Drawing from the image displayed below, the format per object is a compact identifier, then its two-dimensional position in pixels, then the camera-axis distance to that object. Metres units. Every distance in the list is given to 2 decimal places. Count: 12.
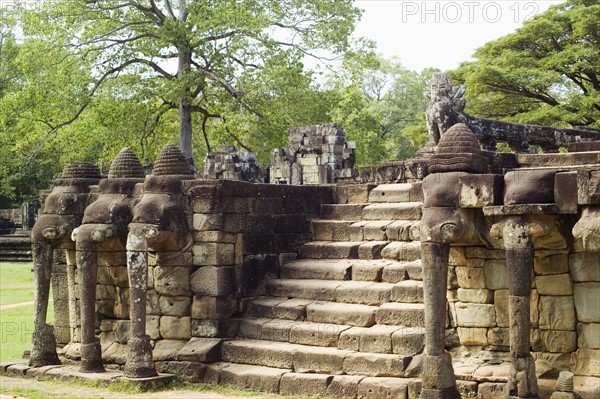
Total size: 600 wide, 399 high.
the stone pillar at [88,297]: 11.10
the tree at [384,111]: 32.44
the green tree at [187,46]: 28.12
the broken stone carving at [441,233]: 8.48
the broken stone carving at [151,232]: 10.41
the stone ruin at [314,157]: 21.88
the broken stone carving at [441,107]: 13.22
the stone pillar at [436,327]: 8.45
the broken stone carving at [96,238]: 11.14
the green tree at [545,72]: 28.23
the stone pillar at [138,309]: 10.34
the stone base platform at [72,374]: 10.24
